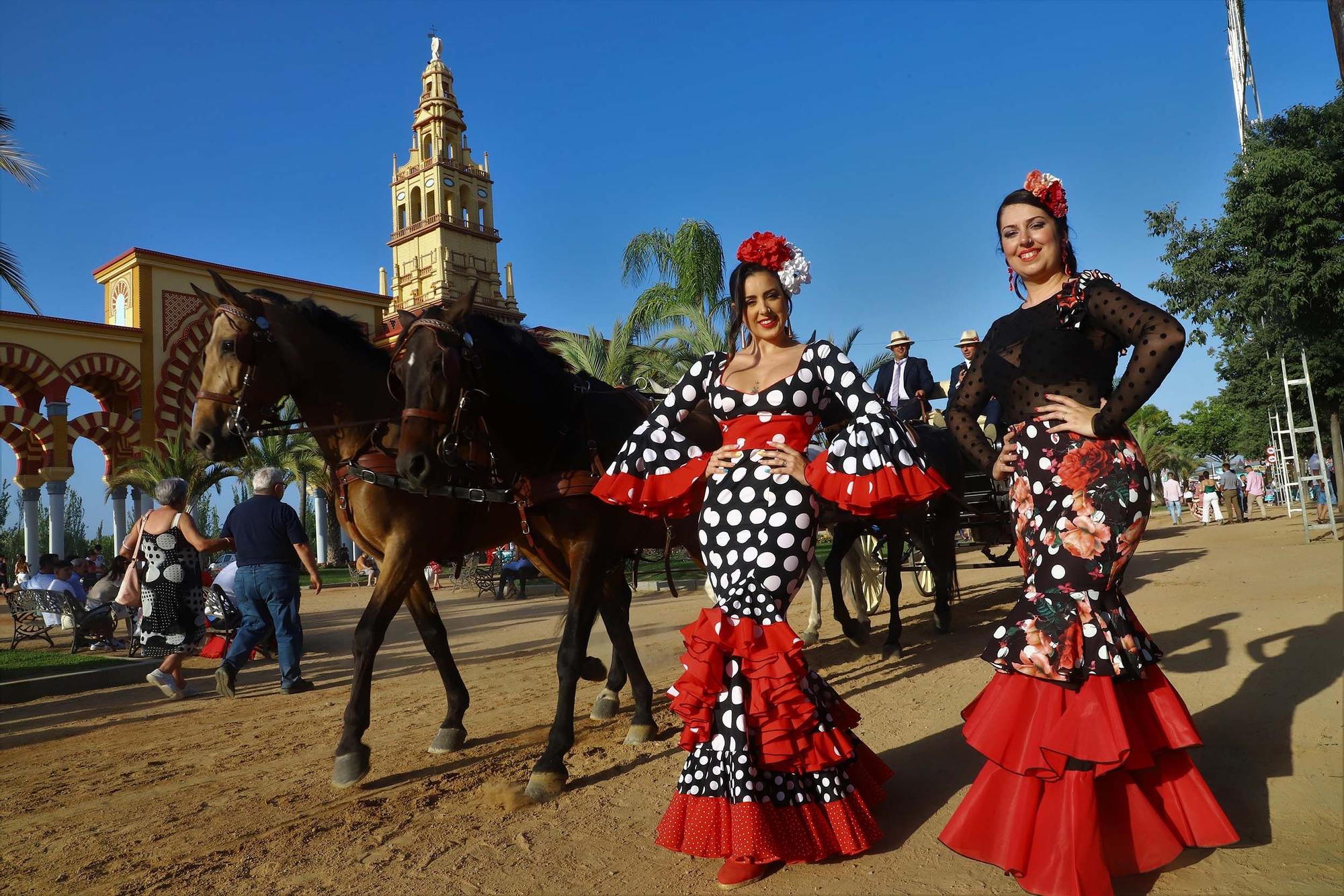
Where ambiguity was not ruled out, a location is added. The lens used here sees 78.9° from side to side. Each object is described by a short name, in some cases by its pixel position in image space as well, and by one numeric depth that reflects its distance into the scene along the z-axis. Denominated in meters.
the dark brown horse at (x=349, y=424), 4.52
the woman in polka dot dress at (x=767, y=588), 2.83
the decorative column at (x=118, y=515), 26.63
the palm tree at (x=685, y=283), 22.34
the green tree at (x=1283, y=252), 15.29
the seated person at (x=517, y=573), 17.83
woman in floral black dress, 2.53
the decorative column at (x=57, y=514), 23.72
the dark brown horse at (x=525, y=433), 4.06
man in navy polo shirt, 7.64
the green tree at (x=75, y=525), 48.38
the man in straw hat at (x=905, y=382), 9.05
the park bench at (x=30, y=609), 12.10
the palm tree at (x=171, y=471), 22.92
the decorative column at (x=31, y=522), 23.14
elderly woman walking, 7.62
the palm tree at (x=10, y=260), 10.59
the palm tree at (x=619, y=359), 20.69
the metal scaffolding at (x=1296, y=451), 12.29
